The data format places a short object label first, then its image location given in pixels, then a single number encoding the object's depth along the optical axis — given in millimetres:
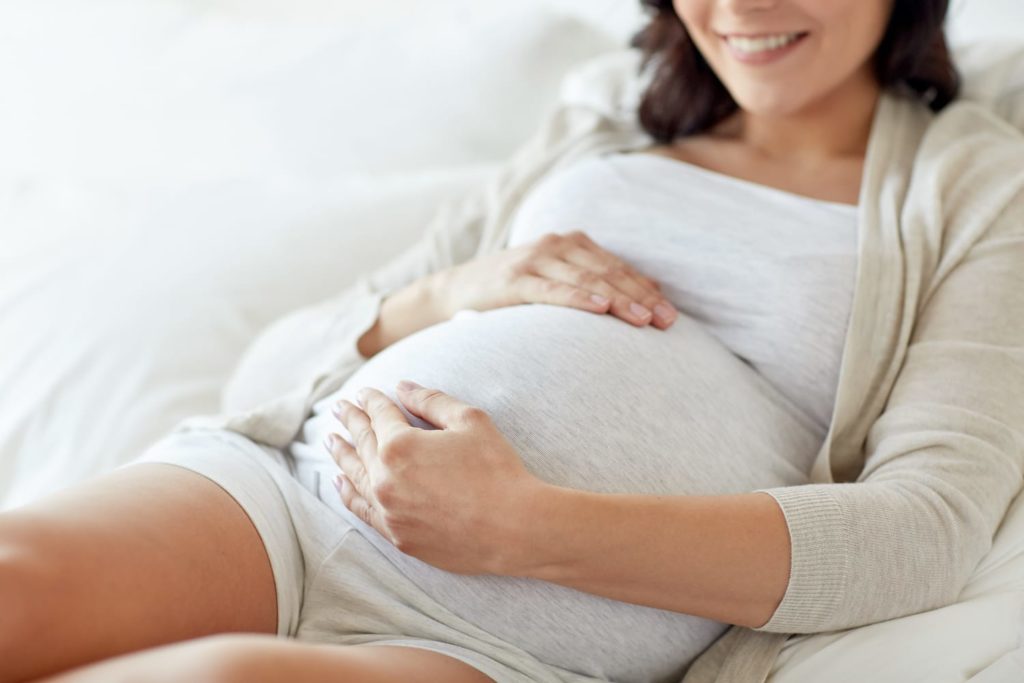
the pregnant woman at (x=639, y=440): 876
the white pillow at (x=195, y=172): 1429
